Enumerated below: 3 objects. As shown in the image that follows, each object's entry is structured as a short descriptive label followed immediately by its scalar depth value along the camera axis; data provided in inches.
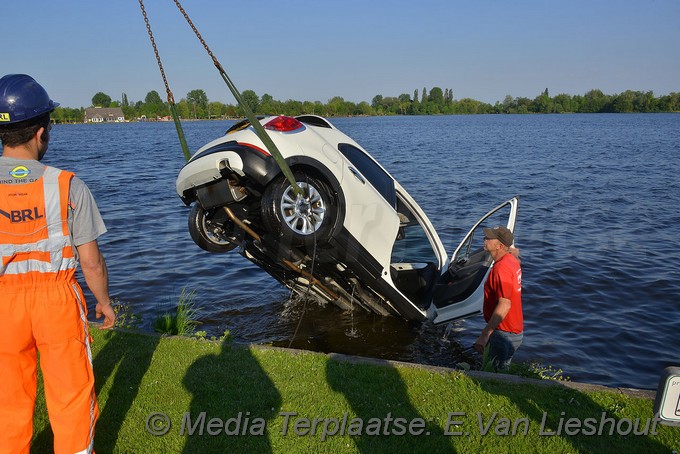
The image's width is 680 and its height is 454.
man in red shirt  237.5
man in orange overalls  124.4
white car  226.5
